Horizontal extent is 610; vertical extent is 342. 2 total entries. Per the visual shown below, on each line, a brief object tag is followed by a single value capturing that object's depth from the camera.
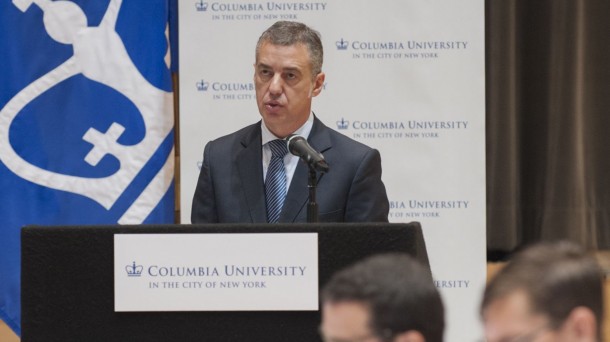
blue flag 12.25
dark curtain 14.52
